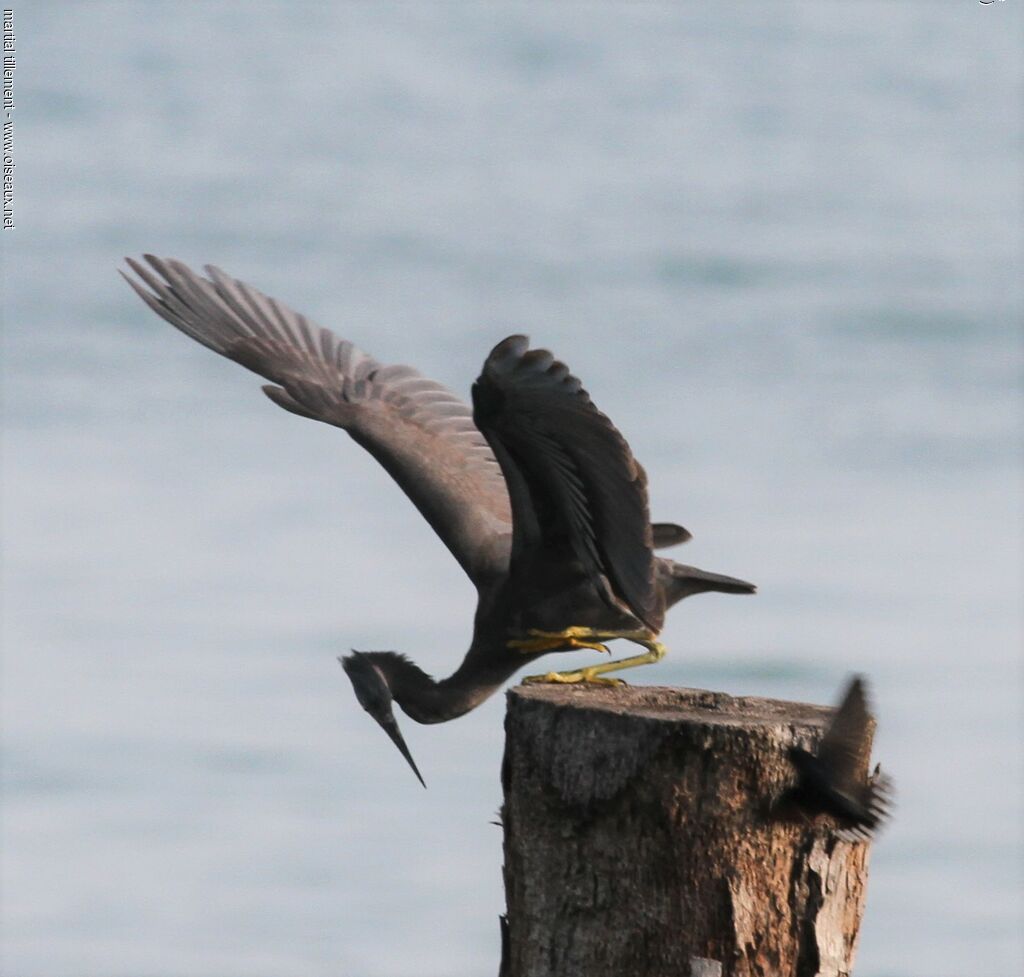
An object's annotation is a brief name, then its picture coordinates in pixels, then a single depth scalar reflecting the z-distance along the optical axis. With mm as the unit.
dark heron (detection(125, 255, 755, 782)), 12422
